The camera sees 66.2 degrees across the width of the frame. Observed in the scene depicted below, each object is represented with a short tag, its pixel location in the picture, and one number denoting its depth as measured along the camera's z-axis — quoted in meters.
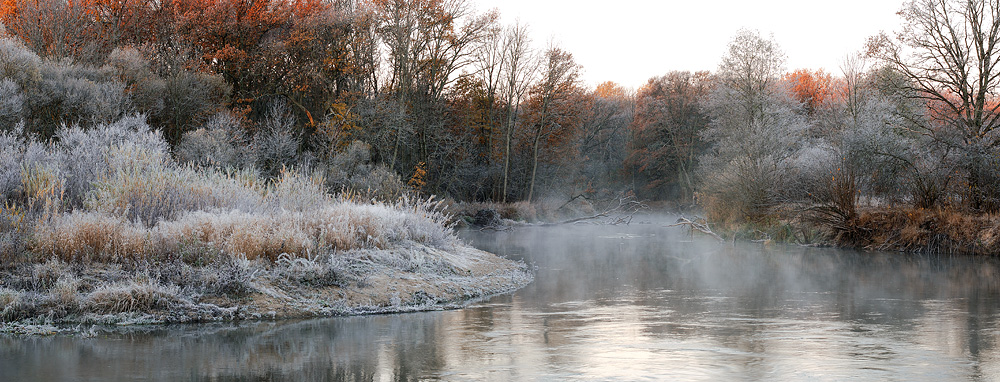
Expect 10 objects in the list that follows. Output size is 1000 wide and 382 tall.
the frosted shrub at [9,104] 26.17
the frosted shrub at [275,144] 33.31
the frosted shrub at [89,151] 14.95
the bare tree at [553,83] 44.17
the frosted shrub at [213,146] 28.94
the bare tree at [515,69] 43.38
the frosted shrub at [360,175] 31.39
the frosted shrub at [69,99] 28.70
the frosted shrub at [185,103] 33.69
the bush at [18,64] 28.02
